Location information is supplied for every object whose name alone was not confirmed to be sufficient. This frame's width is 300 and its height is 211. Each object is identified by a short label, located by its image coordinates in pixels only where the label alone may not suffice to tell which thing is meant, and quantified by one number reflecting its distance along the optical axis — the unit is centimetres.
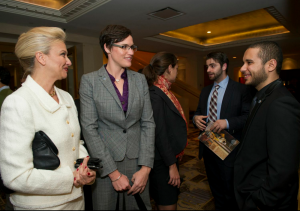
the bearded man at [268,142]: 124
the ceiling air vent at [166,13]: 555
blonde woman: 100
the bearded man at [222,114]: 210
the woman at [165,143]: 185
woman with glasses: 146
